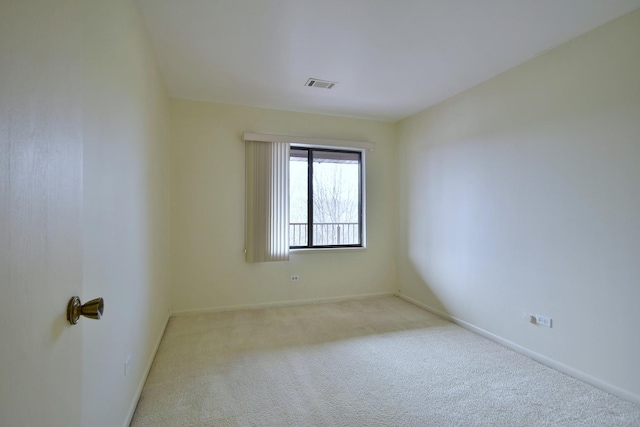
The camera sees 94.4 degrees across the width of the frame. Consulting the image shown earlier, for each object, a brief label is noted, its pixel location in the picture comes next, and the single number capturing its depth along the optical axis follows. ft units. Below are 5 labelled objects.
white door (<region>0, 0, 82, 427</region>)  1.76
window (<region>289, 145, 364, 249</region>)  14.48
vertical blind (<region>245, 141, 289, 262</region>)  13.19
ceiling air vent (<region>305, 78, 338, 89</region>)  10.98
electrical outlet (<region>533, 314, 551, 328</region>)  8.71
